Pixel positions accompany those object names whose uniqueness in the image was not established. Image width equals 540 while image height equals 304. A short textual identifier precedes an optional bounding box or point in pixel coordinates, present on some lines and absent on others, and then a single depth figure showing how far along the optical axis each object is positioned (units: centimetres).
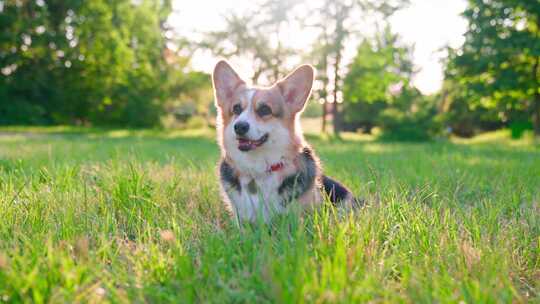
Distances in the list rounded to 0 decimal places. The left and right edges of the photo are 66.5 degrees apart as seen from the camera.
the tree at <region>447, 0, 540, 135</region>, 1620
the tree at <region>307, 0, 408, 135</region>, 1953
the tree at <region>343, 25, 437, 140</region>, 1925
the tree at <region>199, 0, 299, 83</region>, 2092
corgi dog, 277
